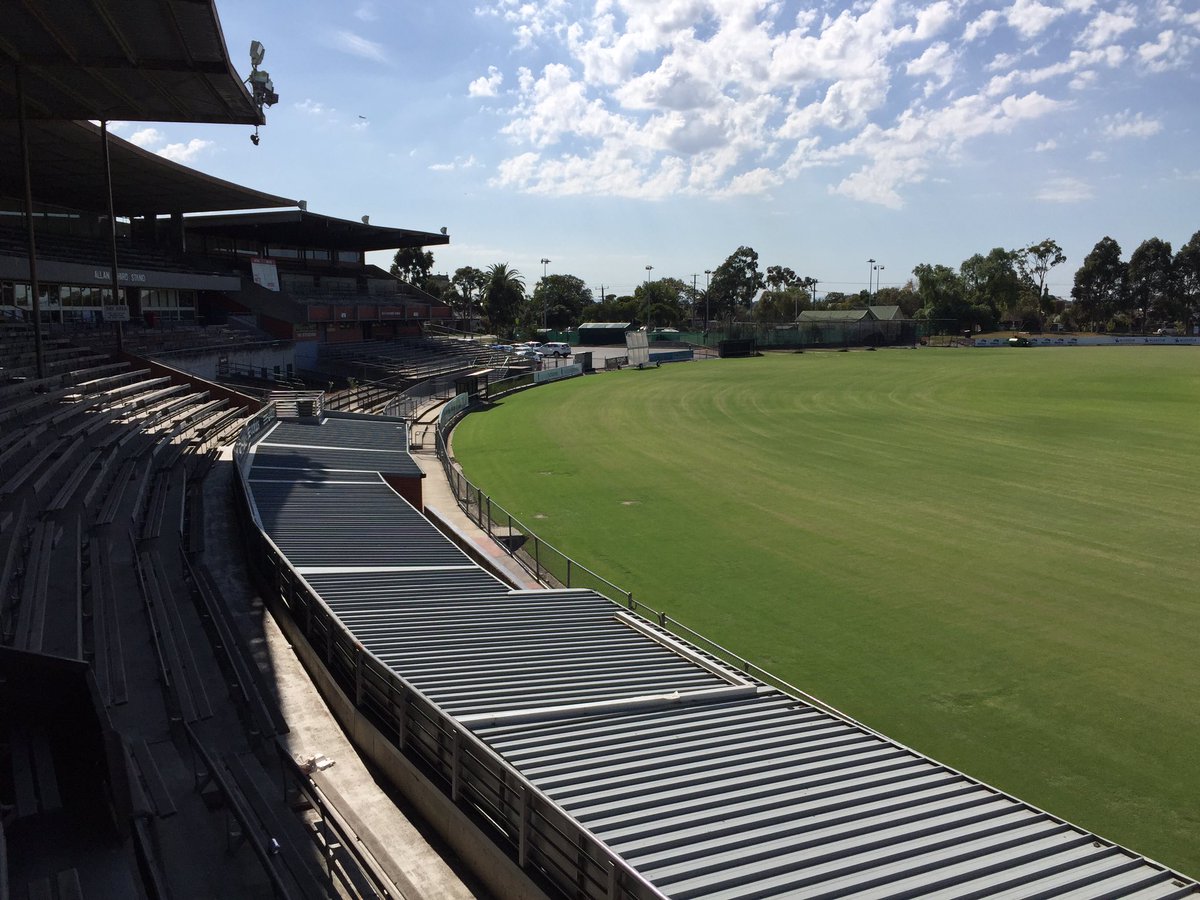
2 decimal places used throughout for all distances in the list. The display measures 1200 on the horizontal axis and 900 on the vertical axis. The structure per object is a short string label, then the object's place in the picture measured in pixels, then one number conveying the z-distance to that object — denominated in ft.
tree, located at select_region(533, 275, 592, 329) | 430.61
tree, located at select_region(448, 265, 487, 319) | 456.04
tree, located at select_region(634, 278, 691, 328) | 458.91
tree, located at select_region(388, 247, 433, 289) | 403.75
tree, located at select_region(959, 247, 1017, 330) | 522.47
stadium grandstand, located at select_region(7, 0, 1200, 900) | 21.04
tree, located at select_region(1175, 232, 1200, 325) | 477.77
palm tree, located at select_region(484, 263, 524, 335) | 396.16
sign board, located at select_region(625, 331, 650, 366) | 263.08
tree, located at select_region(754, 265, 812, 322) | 542.16
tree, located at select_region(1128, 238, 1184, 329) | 485.97
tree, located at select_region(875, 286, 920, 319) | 559.79
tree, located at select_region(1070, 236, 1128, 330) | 502.38
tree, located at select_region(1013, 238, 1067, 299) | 545.44
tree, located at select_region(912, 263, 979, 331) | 456.86
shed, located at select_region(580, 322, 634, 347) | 370.12
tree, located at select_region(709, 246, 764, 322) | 574.97
